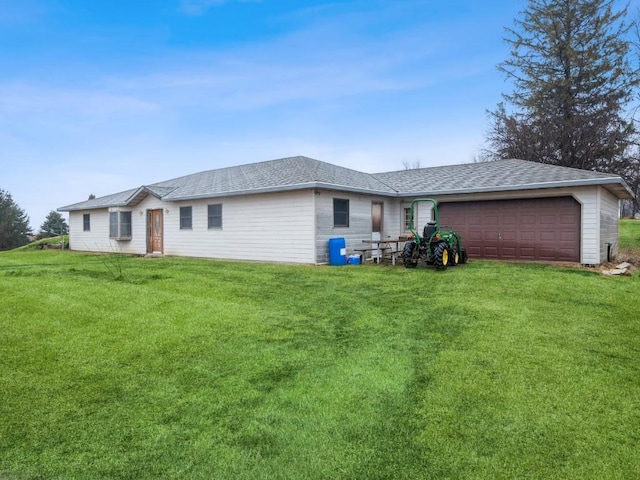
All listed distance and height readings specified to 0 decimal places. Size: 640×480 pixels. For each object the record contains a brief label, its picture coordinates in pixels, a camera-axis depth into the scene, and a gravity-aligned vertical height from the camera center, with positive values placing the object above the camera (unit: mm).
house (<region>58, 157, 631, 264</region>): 11906 +694
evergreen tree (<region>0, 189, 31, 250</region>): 38875 +1043
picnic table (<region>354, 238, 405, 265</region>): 12275 -717
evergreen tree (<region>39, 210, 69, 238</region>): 42219 +1194
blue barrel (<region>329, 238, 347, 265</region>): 12289 -639
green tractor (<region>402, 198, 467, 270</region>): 10680 -534
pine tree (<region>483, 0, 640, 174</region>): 21969 +8324
